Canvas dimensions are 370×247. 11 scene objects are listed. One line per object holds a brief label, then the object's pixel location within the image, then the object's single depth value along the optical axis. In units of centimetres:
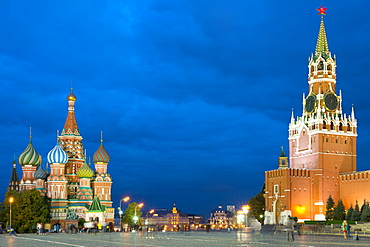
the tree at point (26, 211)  8069
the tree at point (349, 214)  7675
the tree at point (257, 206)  9919
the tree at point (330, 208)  8296
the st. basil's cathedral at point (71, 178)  9456
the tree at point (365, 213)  7269
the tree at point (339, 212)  8088
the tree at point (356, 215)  7494
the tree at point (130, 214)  10518
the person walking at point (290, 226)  3366
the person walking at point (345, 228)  4305
